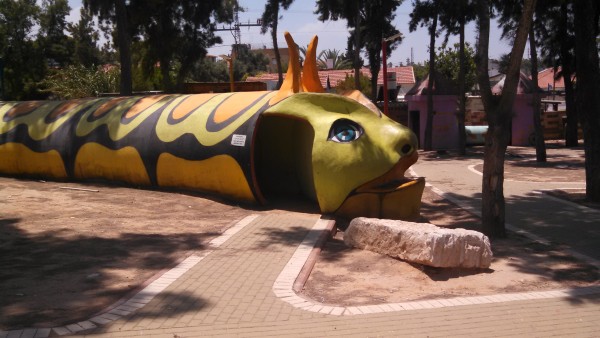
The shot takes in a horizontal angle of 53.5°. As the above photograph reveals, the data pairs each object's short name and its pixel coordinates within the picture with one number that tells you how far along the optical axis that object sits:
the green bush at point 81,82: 34.16
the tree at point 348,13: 26.83
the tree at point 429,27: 25.59
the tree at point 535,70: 21.44
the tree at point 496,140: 9.41
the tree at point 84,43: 46.56
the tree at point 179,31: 28.28
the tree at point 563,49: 23.78
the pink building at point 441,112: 28.92
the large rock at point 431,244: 7.33
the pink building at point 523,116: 28.95
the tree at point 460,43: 24.53
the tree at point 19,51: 40.28
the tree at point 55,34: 44.62
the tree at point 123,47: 19.88
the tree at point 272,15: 28.70
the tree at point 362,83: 42.38
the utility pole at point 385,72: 19.73
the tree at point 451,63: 47.67
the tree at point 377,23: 28.67
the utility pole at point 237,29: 35.88
